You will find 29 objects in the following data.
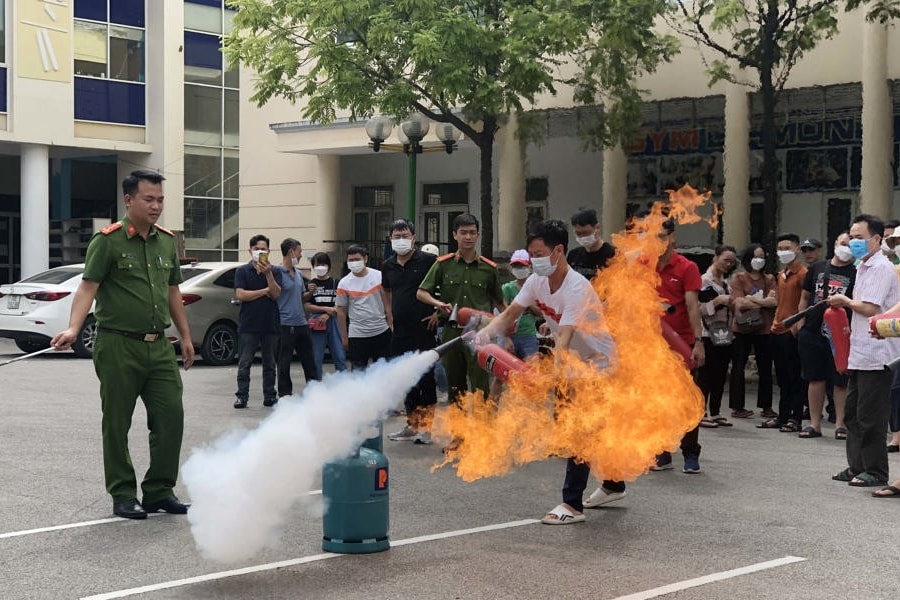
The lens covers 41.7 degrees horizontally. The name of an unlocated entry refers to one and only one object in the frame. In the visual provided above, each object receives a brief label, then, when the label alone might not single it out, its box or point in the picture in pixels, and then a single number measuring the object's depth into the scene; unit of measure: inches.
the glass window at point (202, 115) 1456.7
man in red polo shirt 374.6
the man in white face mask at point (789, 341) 498.0
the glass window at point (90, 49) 1342.3
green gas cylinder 257.8
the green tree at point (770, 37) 687.1
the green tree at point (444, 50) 708.7
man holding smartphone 540.7
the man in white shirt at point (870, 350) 350.0
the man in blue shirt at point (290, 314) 552.7
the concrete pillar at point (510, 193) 1016.9
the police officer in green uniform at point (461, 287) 406.3
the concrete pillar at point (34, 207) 1295.5
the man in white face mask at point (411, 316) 433.1
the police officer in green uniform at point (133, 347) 297.7
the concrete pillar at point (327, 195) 1158.3
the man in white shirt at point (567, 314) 293.3
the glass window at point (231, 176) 1508.4
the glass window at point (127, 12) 1386.6
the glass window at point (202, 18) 1441.9
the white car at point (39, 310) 753.0
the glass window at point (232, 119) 1503.4
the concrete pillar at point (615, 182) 962.1
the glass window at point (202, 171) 1462.8
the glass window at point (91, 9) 1347.2
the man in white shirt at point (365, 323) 470.9
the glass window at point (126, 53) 1386.6
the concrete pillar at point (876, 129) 788.6
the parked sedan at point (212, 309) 747.4
